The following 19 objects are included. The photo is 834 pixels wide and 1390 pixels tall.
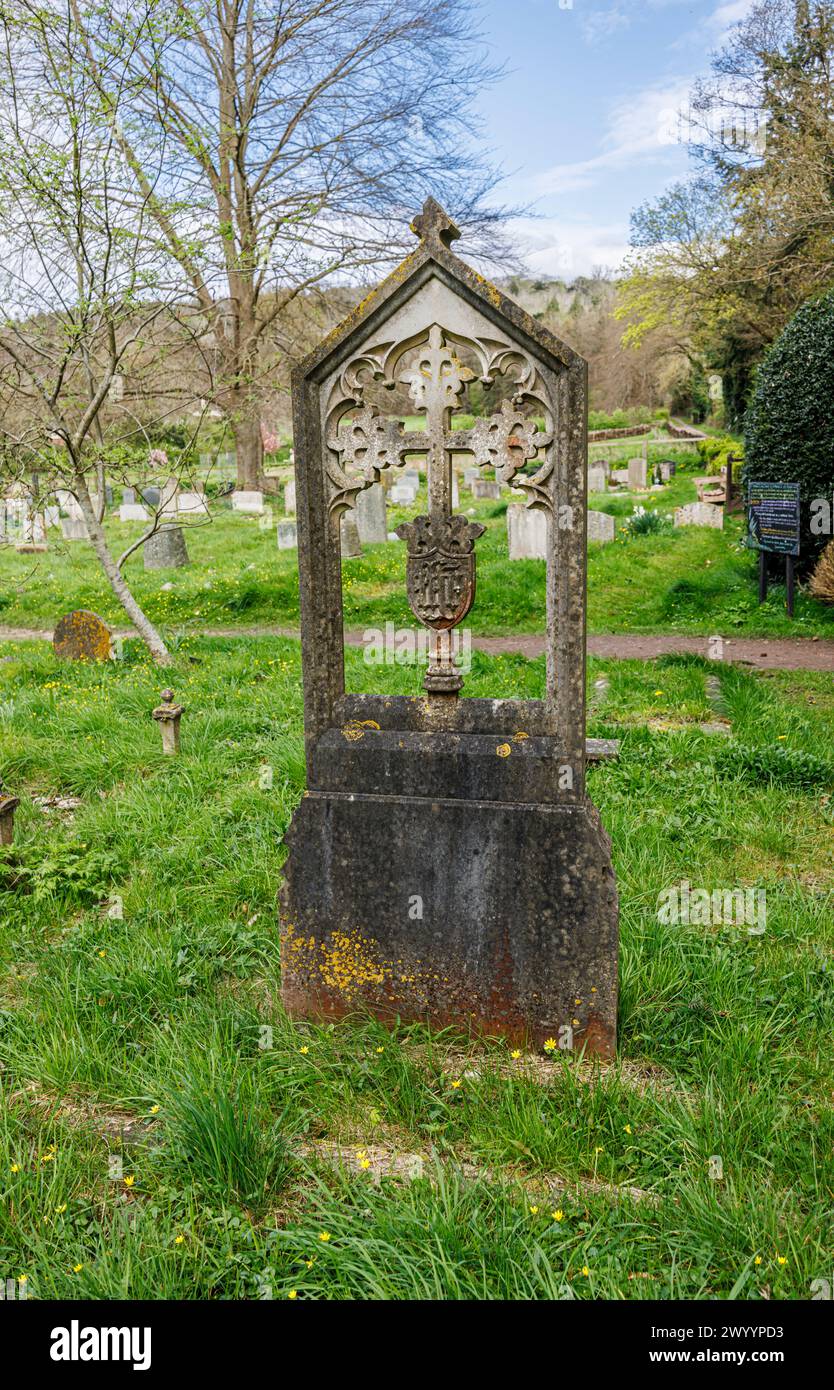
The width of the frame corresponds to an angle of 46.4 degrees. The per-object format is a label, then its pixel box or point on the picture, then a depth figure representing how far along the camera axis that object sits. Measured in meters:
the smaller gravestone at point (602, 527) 15.83
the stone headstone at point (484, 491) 24.03
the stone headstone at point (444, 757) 3.30
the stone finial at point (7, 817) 5.21
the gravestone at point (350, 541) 15.48
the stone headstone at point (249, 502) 23.50
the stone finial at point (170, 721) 6.54
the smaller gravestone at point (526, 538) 14.35
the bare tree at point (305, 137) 18.09
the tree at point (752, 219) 14.66
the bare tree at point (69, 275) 8.41
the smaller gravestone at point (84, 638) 9.90
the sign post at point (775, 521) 10.89
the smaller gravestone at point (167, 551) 16.50
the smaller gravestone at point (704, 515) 18.20
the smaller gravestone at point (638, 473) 25.44
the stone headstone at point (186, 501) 22.78
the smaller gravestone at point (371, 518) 17.27
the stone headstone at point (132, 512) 24.48
